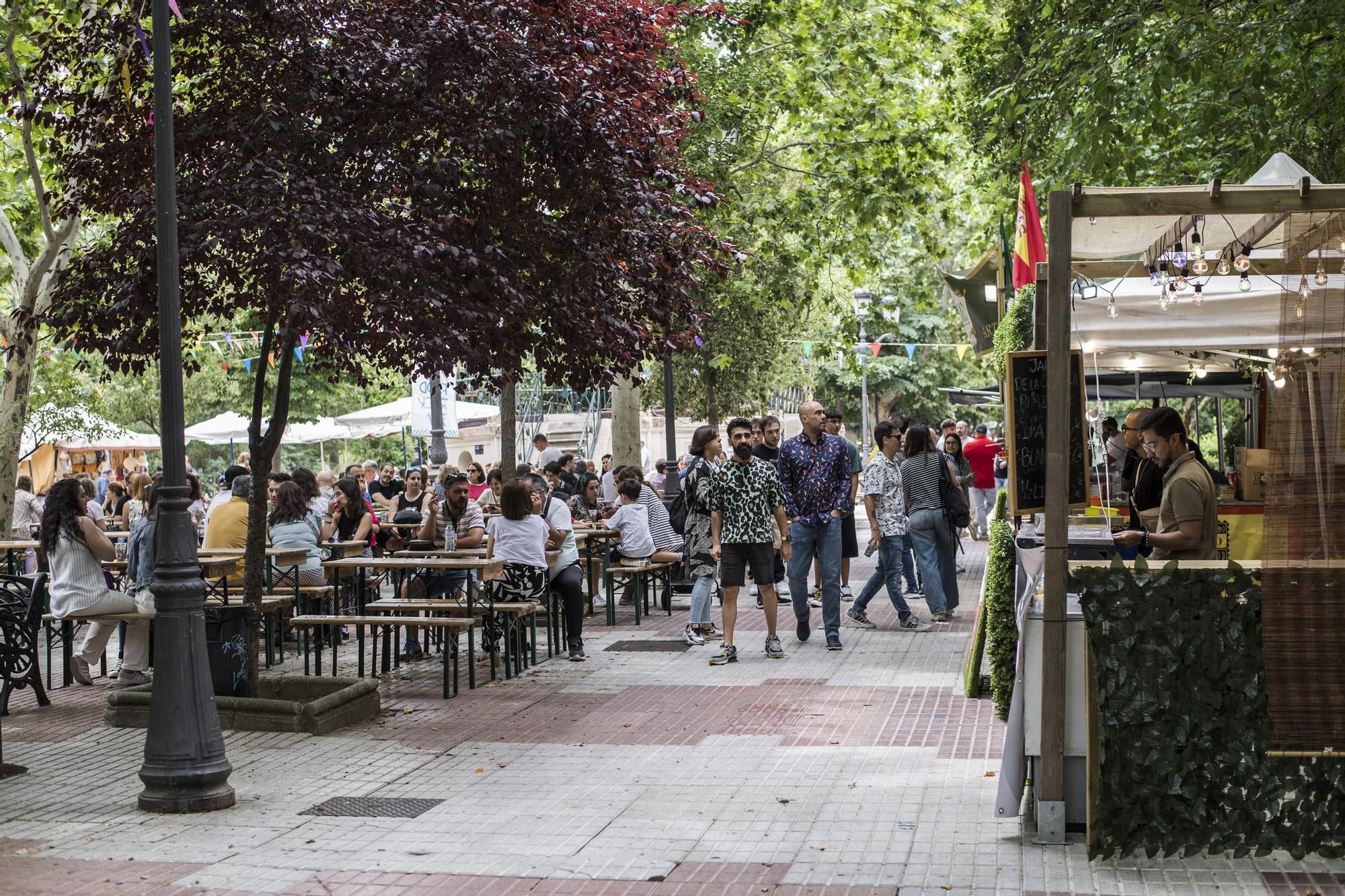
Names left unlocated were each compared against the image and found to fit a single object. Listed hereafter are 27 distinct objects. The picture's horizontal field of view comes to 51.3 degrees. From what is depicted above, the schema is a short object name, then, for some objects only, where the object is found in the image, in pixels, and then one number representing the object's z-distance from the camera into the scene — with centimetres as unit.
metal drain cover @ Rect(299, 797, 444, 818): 738
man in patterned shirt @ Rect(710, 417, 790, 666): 1191
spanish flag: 863
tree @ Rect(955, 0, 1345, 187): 1191
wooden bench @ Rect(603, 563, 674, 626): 1474
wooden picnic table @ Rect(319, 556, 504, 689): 1091
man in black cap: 1365
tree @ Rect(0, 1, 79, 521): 1378
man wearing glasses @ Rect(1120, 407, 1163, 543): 1080
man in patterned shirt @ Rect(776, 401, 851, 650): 1256
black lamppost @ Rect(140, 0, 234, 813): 749
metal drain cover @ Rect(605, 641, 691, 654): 1323
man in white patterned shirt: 1379
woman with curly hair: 1112
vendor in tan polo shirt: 781
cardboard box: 1376
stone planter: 950
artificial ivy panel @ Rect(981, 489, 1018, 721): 840
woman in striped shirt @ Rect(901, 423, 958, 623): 1405
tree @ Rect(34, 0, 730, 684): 911
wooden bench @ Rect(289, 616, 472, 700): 1053
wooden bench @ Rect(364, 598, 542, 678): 1124
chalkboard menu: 684
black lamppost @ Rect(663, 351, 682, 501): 2069
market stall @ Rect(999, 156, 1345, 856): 583
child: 1520
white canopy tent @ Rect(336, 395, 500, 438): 2998
